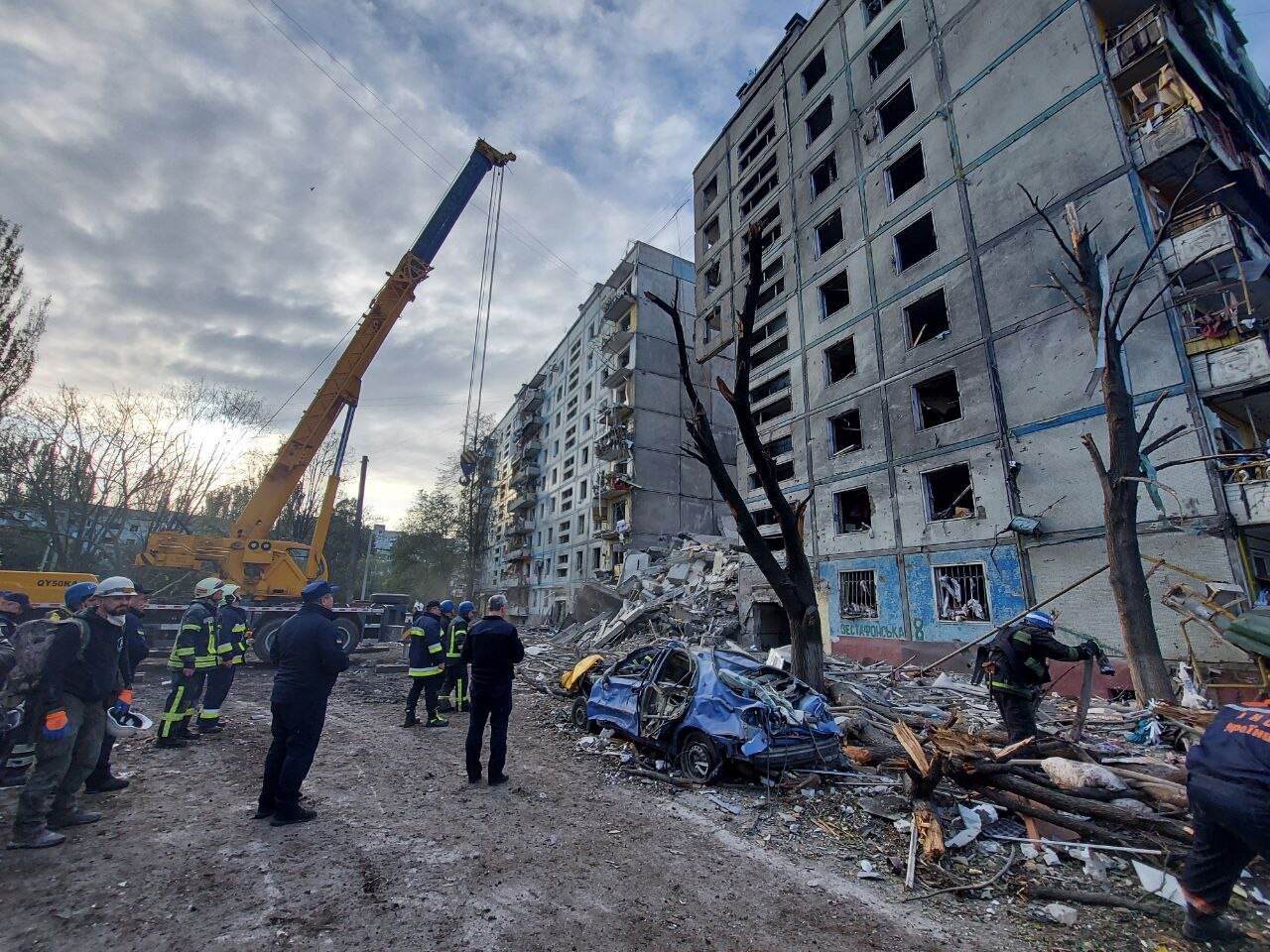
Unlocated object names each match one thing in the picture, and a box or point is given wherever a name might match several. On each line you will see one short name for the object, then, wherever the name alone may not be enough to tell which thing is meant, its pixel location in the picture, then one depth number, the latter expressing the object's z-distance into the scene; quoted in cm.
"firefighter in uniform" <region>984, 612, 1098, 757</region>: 563
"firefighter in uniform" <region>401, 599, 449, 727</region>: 816
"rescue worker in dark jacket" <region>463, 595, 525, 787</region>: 557
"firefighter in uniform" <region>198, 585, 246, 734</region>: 727
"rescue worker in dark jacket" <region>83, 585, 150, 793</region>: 491
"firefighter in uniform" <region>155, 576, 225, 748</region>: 664
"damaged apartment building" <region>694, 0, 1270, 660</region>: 1053
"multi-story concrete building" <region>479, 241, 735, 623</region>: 3114
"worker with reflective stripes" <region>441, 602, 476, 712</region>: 903
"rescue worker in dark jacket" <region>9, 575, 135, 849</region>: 382
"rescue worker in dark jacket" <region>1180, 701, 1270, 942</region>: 271
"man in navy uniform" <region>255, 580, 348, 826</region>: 435
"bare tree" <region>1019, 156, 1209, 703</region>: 807
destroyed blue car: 560
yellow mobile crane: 1359
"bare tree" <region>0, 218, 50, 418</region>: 1811
